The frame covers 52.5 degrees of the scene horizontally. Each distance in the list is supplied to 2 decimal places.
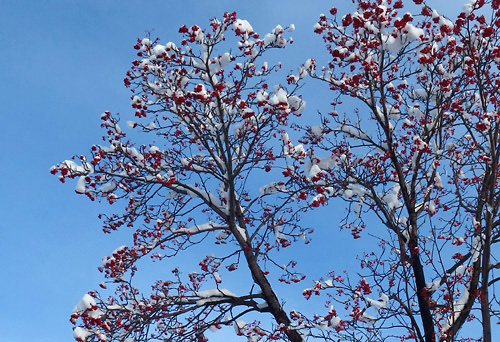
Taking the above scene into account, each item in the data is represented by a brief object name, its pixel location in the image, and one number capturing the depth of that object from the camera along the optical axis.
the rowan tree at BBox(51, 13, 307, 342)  9.65
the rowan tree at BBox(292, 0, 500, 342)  8.52
